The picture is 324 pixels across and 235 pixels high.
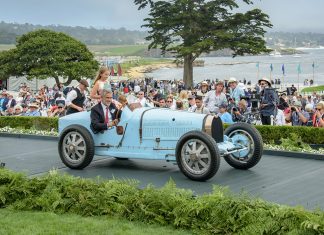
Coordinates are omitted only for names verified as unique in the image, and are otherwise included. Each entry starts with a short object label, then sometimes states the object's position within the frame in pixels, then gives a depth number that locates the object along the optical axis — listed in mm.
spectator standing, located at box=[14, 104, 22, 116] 18633
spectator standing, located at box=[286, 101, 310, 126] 15102
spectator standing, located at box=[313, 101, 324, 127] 13867
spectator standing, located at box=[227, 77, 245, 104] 17150
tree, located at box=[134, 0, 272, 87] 48938
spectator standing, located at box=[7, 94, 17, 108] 20256
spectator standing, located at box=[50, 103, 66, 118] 18117
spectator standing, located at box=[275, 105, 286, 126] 15943
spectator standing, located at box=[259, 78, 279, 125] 14711
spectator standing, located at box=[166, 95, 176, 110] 16641
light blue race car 8789
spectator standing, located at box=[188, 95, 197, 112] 15023
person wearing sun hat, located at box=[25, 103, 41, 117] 18094
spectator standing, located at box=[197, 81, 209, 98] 15759
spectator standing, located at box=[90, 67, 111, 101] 11473
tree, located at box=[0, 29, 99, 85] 50812
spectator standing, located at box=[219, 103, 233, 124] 13688
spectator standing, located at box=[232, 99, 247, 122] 15561
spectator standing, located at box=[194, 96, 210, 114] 13484
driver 10023
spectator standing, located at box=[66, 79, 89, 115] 12484
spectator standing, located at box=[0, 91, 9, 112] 20656
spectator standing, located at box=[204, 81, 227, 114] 13633
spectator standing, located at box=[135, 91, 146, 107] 15250
